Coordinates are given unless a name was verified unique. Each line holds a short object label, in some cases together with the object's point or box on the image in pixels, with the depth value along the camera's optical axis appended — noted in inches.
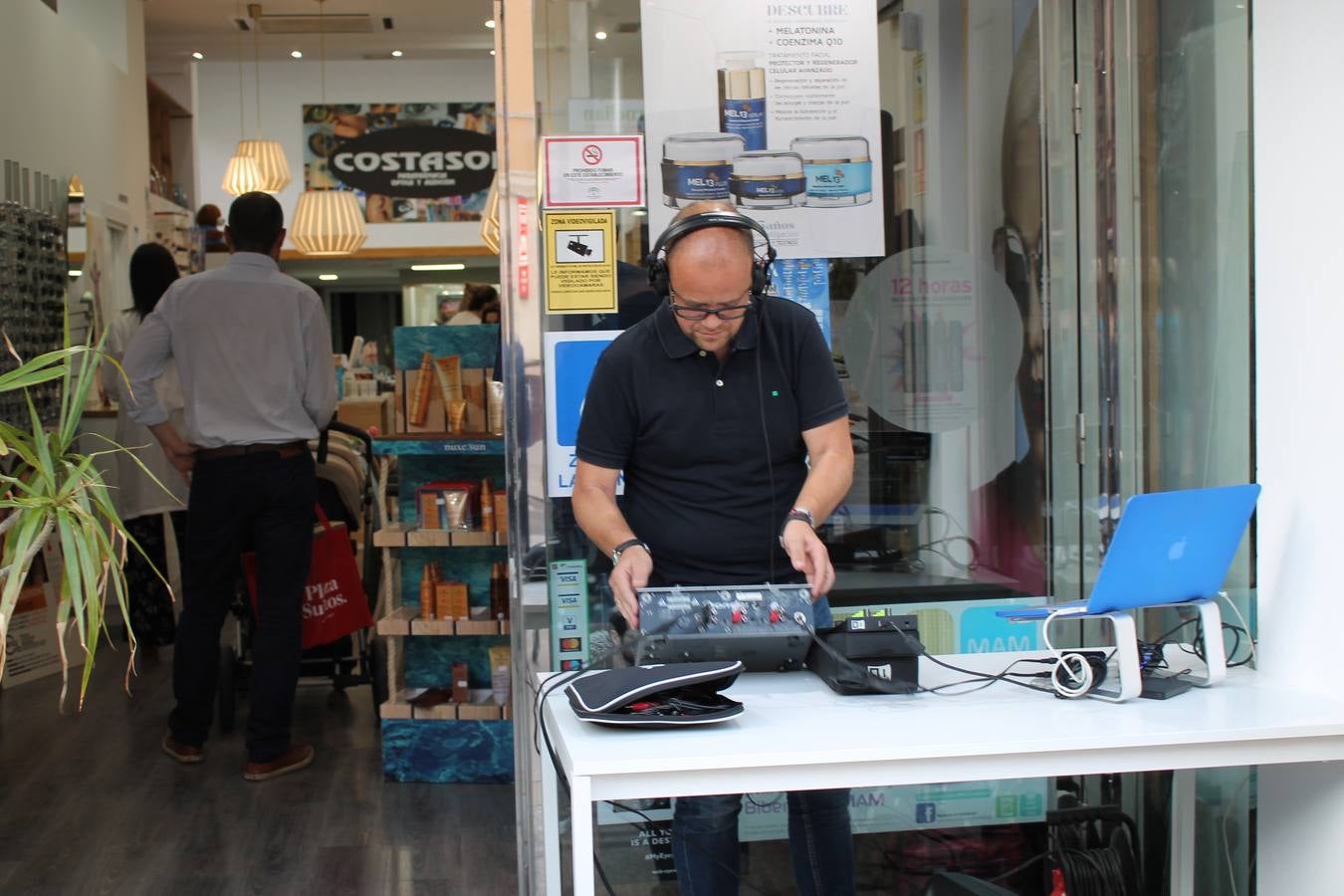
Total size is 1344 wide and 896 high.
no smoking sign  122.4
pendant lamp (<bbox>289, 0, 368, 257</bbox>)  389.4
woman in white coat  199.3
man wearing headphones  96.3
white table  69.5
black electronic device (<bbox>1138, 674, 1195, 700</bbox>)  84.0
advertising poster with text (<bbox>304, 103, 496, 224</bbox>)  499.8
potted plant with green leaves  66.1
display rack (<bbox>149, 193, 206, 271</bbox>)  358.9
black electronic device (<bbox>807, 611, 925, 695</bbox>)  83.9
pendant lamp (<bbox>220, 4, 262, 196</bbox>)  375.6
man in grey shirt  159.3
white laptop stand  82.9
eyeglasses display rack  230.1
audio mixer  83.0
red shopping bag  183.9
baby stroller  190.4
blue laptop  83.4
